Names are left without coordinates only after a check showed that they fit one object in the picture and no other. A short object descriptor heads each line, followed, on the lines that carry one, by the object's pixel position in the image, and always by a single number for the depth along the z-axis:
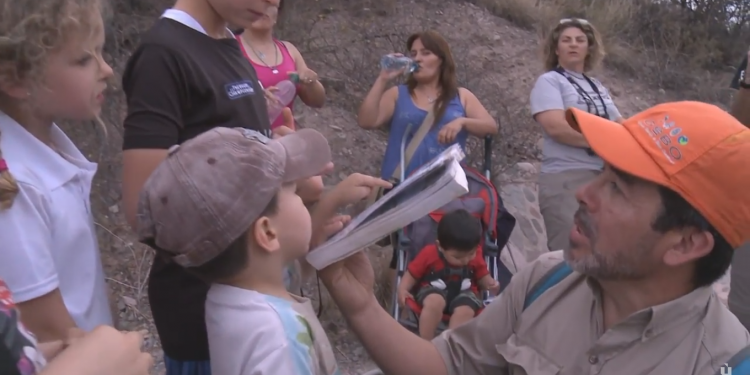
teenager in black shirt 1.74
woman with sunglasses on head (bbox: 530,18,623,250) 4.12
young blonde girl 1.50
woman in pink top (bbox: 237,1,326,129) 3.36
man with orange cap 1.57
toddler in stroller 3.64
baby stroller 3.93
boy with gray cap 1.44
